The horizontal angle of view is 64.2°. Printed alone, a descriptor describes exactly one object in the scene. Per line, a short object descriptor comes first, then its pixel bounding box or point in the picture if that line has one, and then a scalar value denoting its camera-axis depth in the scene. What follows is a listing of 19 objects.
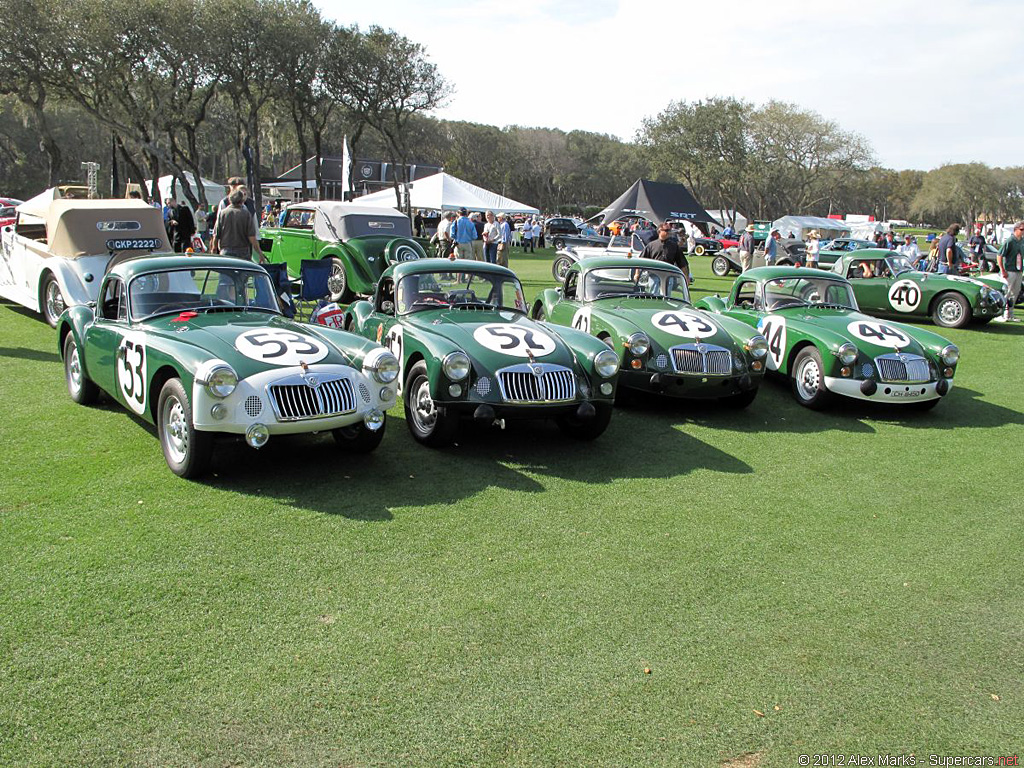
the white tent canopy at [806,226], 53.53
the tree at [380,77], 36.81
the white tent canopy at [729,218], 64.00
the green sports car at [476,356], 6.68
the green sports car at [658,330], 8.36
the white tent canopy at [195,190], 42.02
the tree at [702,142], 59.06
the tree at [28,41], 28.12
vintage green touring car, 15.48
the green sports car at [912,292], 15.95
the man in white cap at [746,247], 22.28
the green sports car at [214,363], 5.64
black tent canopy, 35.97
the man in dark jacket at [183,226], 18.91
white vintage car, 11.18
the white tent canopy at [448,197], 36.06
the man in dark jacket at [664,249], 12.64
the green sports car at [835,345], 8.73
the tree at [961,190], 89.62
